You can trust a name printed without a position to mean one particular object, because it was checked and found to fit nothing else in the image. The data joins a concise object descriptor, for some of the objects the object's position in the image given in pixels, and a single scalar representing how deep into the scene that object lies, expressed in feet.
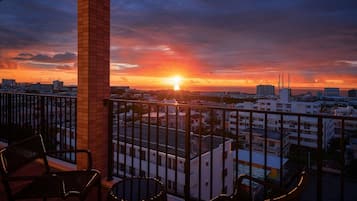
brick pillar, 9.51
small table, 5.45
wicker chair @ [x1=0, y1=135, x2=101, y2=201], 5.37
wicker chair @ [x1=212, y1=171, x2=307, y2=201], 3.48
